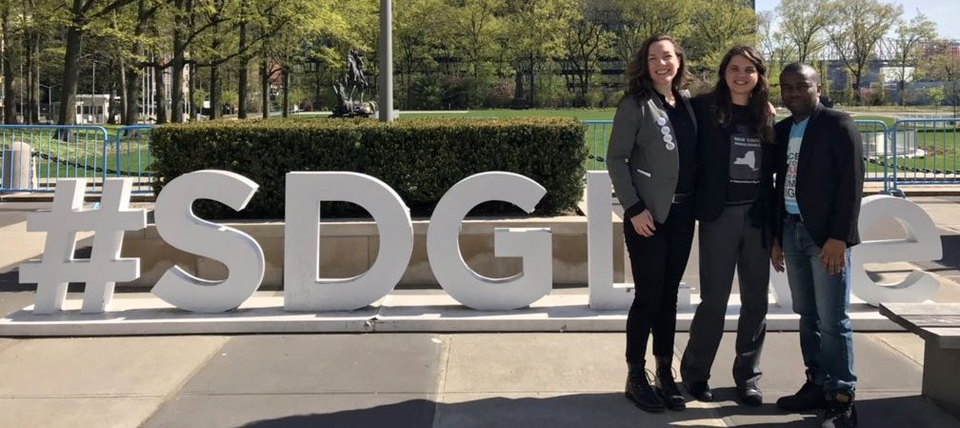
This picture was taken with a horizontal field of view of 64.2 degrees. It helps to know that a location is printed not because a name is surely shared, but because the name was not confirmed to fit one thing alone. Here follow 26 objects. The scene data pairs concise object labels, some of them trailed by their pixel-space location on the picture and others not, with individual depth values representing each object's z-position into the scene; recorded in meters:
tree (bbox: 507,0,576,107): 66.88
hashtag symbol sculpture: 5.26
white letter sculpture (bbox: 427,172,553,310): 5.37
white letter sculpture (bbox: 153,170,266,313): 5.33
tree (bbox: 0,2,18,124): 32.12
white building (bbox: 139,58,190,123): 82.56
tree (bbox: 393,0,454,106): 61.75
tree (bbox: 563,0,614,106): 74.62
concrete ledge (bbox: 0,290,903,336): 5.27
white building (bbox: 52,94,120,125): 89.00
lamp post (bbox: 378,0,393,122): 8.95
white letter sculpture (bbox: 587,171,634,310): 5.37
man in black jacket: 3.45
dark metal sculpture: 22.09
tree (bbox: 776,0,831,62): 67.44
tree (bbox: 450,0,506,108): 65.44
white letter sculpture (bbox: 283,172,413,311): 5.38
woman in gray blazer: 3.63
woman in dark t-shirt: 3.67
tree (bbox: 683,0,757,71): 71.44
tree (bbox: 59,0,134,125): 23.31
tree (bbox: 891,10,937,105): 69.00
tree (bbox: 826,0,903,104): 66.69
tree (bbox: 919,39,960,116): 62.12
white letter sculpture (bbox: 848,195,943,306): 5.36
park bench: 3.50
